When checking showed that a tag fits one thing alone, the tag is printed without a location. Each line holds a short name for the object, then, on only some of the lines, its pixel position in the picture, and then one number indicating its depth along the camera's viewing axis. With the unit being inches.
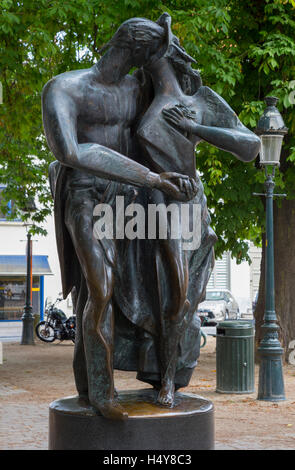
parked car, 1261.1
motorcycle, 848.3
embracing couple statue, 158.2
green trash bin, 448.8
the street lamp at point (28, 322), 862.5
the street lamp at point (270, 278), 428.5
